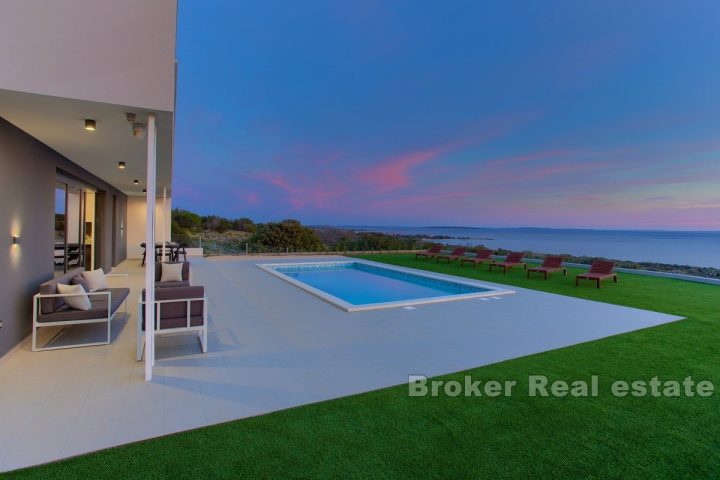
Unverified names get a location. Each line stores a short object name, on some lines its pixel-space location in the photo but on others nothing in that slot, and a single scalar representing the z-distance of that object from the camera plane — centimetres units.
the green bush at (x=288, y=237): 1781
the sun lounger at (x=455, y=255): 1447
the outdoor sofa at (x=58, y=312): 420
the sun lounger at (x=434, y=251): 1546
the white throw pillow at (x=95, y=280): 551
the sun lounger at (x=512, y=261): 1223
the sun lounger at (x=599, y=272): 943
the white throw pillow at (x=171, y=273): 711
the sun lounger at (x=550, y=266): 1062
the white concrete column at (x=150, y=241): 353
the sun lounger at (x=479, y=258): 1298
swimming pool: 740
